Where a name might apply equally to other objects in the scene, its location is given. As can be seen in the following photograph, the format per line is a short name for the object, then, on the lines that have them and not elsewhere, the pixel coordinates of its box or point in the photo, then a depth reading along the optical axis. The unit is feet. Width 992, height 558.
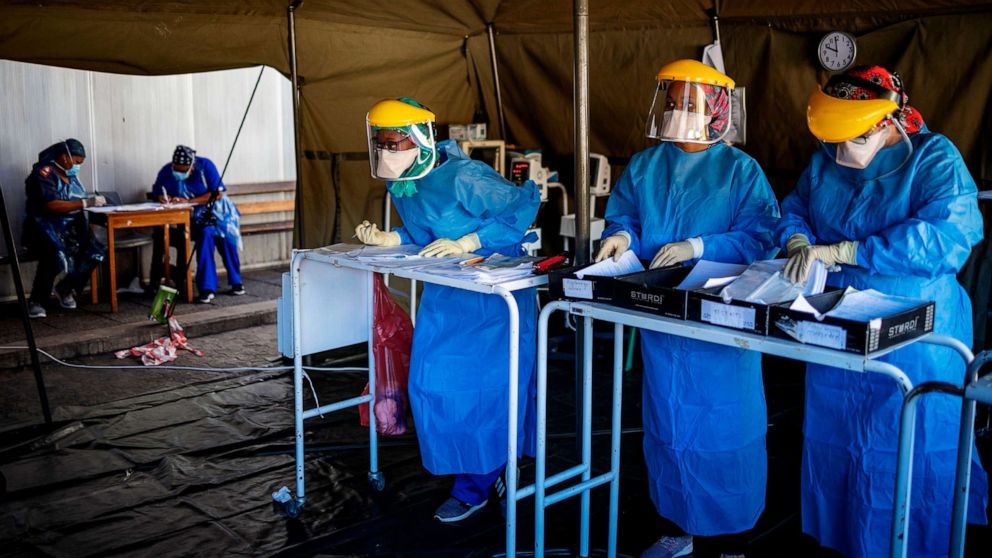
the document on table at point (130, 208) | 21.03
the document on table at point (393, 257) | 9.45
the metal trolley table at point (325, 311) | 10.38
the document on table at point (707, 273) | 8.05
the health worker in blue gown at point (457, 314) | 9.99
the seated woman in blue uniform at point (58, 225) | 20.35
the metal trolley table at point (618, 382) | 6.23
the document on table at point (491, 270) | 8.58
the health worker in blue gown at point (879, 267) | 7.72
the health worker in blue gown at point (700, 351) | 8.68
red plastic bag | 11.09
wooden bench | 25.95
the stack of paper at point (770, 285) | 7.25
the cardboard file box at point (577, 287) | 7.80
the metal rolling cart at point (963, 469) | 6.15
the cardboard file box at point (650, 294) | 7.27
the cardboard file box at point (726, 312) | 6.76
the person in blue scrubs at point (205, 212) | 22.26
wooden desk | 20.77
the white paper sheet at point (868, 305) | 6.67
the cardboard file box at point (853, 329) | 6.18
